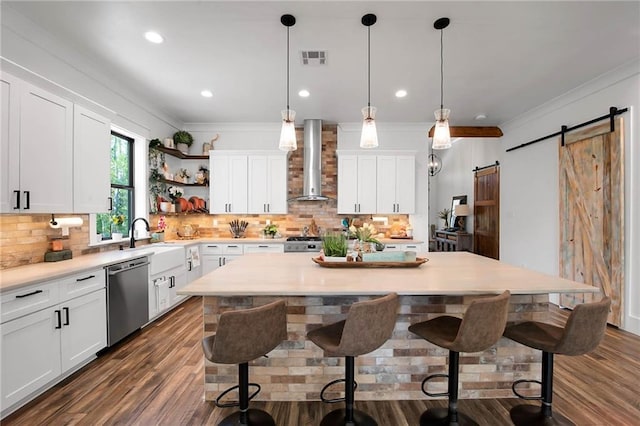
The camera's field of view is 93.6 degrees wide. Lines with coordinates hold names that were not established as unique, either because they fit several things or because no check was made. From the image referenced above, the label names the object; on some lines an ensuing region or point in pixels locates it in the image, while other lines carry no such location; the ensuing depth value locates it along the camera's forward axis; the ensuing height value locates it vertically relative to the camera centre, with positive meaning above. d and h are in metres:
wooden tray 2.42 -0.42
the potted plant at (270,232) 5.37 -0.36
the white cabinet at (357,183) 5.29 +0.51
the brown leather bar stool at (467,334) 1.61 -0.72
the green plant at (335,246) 2.60 -0.30
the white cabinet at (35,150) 2.17 +0.49
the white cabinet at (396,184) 5.29 +0.50
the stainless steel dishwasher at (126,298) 2.93 -0.91
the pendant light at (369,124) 2.48 +0.74
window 3.83 +0.30
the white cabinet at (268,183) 5.29 +0.51
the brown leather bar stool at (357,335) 1.58 -0.69
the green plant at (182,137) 5.27 +1.31
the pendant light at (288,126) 2.51 +0.73
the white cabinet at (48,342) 1.97 -1.00
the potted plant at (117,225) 3.81 -0.19
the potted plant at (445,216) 8.39 -0.10
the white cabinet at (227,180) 5.29 +0.56
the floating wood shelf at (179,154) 4.68 +0.98
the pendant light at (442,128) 2.50 +0.71
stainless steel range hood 5.28 +0.89
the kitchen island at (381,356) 2.16 -1.06
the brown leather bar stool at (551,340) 1.67 -0.76
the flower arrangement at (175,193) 5.08 +0.32
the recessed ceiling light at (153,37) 2.73 +1.62
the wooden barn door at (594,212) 3.50 +0.01
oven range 4.91 -0.56
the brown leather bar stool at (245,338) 1.53 -0.67
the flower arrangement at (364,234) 2.67 -0.19
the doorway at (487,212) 5.99 +0.01
